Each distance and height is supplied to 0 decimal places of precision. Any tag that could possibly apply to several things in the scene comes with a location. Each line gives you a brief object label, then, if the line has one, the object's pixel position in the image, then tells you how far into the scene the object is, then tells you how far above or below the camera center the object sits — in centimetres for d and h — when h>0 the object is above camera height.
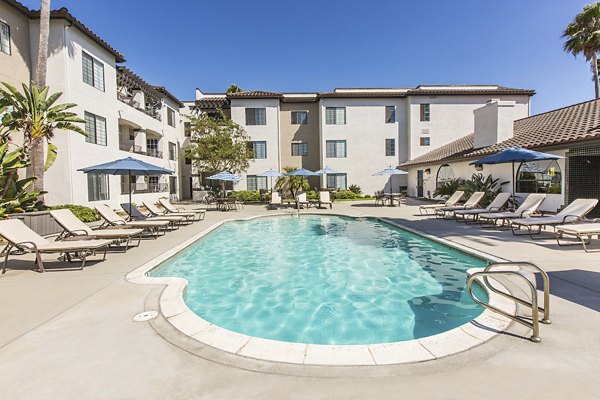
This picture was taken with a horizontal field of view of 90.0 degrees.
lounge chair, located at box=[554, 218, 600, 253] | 760 -107
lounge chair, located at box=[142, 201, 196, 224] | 1404 -108
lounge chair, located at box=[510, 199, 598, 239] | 922 -88
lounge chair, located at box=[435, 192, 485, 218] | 1405 -71
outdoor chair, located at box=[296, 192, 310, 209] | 2116 -71
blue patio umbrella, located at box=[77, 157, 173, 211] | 1138 +92
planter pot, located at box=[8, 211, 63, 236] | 1060 -108
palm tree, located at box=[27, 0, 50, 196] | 1384 +558
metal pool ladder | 345 -152
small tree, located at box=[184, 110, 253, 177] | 2752 +418
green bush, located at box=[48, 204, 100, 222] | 1389 -95
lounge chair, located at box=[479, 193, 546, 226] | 1108 -79
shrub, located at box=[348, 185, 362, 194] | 2955 +16
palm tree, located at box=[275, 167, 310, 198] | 2594 +60
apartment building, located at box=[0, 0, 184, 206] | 1521 +596
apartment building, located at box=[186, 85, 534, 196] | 2939 +643
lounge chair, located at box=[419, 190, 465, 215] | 1547 -47
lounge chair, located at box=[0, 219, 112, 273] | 674 -121
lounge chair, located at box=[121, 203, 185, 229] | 1222 -107
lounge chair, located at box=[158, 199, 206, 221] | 1512 -83
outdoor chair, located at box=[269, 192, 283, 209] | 2189 -65
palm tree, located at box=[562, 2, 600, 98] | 2320 +1268
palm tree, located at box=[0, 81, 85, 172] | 1242 +326
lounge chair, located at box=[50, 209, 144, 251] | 847 -110
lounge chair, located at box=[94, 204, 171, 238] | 1058 -112
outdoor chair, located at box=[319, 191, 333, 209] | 2123 -55
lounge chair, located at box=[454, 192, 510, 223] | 1265 -79
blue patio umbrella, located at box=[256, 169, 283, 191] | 2328 +134
